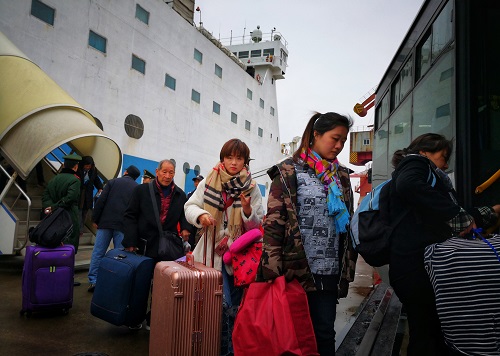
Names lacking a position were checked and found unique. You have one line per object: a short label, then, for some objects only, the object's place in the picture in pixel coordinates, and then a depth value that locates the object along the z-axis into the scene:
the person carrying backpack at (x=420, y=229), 1.89
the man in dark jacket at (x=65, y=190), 4.77
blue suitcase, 3.02
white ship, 6.41
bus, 2.62
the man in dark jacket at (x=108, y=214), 4.91
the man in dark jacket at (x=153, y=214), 3.41
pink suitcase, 2.22
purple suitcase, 3.65
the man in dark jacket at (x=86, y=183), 6.87
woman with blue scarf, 2.00
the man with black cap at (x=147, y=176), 5.95
